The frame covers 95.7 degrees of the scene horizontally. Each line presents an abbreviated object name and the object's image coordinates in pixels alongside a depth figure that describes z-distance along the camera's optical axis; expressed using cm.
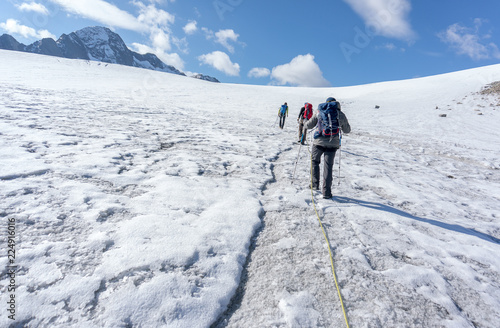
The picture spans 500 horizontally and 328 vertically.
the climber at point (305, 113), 1084
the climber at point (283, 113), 1498
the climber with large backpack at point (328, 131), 506
